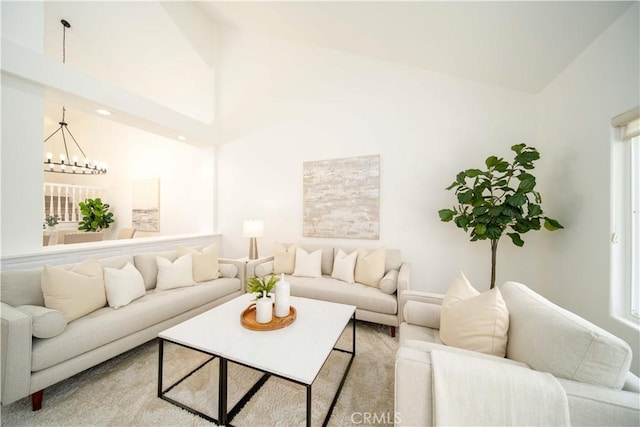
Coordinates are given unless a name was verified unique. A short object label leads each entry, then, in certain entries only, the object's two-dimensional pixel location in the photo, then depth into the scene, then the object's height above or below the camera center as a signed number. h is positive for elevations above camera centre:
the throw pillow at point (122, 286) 1.96 -0.67
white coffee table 1.23 -0.81
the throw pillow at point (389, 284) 2.42 -0.75
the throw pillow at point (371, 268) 2.65 -0.65
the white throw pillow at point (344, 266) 2.80 -0.67
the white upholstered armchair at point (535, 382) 0.82 -0.64
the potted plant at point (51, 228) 3.85 -0.34
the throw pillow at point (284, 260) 3.13 -0.66
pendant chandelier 3.28 +0.89
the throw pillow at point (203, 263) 2.71 -0.62
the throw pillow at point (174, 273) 2.44 -0.68
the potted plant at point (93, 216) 4.64 -0.13
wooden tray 1.58 -0.78
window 1.57 -0.03
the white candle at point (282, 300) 1.72 -0.66
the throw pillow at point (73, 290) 1.68 -0.61
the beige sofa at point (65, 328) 1.33 -0.86
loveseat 2.39 -0.75
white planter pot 1.64 -0.70
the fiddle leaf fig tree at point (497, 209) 2.07 +0.06
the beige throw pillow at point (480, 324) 1.19 -0.59
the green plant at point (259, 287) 1.70 -0.56
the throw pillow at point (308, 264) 2.97 -0.67
